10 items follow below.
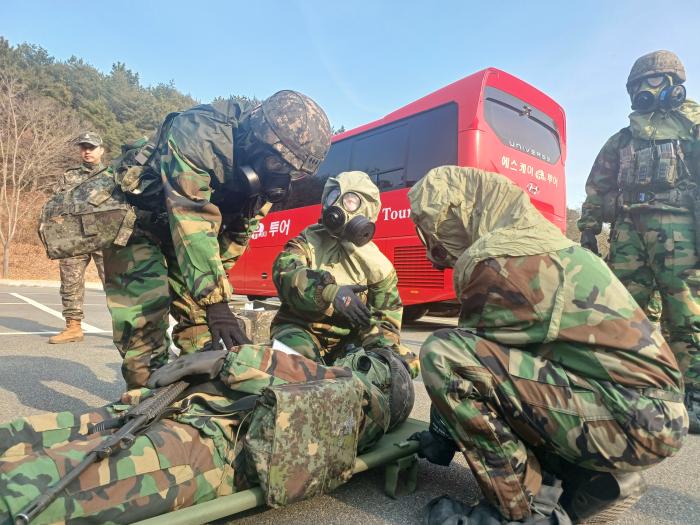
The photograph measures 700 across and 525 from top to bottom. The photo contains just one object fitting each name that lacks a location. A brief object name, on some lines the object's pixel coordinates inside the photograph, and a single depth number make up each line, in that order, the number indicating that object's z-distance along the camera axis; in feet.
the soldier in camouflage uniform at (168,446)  3.82
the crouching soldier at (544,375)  4.53
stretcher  3.92
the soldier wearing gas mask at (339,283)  8.54
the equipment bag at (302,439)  4.49
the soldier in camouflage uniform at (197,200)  6.56
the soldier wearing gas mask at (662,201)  9.59
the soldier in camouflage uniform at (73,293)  15.86
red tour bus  17.94
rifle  3.54
